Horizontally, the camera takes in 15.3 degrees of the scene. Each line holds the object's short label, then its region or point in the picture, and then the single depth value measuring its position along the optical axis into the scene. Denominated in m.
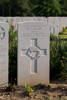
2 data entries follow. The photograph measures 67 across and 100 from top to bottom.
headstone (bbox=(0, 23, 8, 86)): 5.30
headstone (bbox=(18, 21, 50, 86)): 5.37
